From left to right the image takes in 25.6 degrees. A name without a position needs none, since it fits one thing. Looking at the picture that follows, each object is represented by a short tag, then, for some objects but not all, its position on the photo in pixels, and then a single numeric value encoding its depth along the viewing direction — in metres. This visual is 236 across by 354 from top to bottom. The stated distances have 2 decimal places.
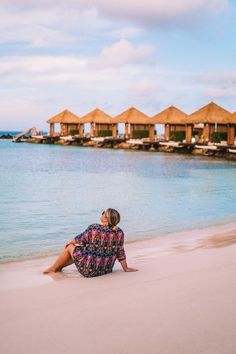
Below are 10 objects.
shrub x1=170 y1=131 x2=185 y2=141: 46.43
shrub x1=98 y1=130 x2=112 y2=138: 54.07
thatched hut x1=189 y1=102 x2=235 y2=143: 38.06
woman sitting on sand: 4.71
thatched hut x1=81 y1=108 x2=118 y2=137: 51.44
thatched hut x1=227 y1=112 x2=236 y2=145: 37.66
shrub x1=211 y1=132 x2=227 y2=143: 40.62
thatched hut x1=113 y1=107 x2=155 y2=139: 47.38
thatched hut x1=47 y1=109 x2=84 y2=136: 54.29
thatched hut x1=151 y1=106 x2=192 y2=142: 44.11
